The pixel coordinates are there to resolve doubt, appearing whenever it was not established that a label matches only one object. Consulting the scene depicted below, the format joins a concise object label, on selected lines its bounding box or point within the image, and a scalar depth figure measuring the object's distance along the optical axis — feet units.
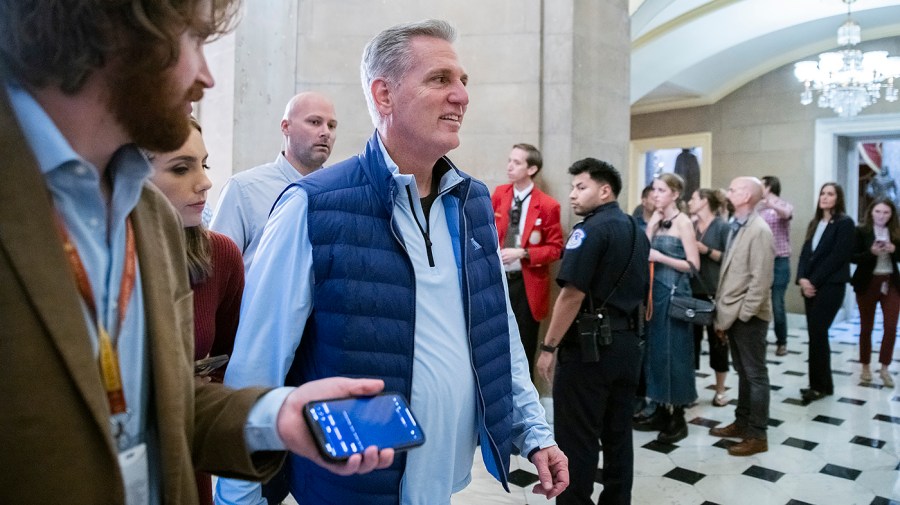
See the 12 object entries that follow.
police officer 10.02
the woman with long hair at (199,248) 5.86
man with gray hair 5.09
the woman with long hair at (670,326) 15.17
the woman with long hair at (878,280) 20.93
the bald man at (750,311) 14.28
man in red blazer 15.44
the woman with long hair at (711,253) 17.38
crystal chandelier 29.19
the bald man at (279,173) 9.20
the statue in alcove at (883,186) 39.47
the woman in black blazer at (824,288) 18.99
